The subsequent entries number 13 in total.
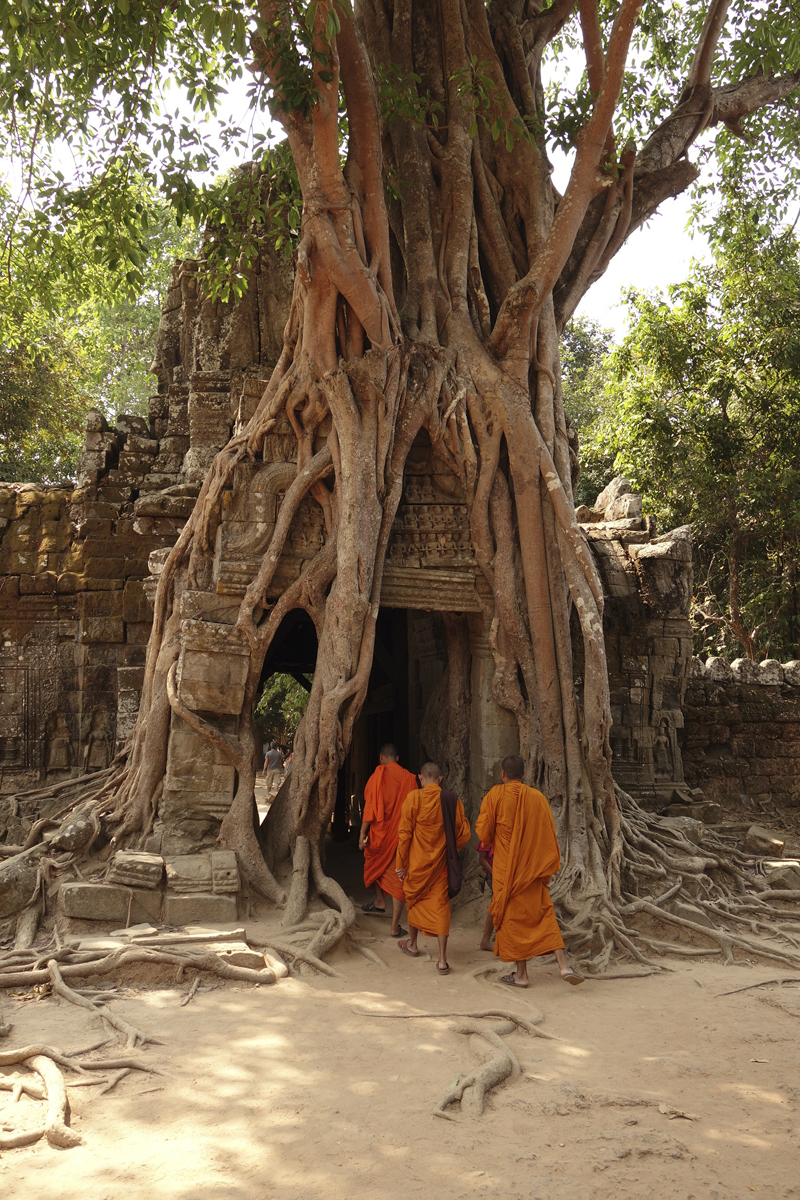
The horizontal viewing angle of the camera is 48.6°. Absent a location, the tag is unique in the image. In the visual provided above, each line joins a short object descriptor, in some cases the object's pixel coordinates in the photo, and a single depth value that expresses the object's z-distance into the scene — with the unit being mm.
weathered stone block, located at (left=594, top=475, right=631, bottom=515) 8406
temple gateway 5988
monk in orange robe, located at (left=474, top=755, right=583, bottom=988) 4273
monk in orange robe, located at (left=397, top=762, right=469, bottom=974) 4594
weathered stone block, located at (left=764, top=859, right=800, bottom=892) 5805
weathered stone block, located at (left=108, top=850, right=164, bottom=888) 4703
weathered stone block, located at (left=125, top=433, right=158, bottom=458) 7797
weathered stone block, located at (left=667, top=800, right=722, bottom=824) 7340
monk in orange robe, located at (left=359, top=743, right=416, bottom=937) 5344
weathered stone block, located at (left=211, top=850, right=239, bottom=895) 4805
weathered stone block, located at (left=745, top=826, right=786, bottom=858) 6531
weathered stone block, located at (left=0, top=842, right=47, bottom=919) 4602
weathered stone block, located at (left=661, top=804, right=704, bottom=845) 6094
